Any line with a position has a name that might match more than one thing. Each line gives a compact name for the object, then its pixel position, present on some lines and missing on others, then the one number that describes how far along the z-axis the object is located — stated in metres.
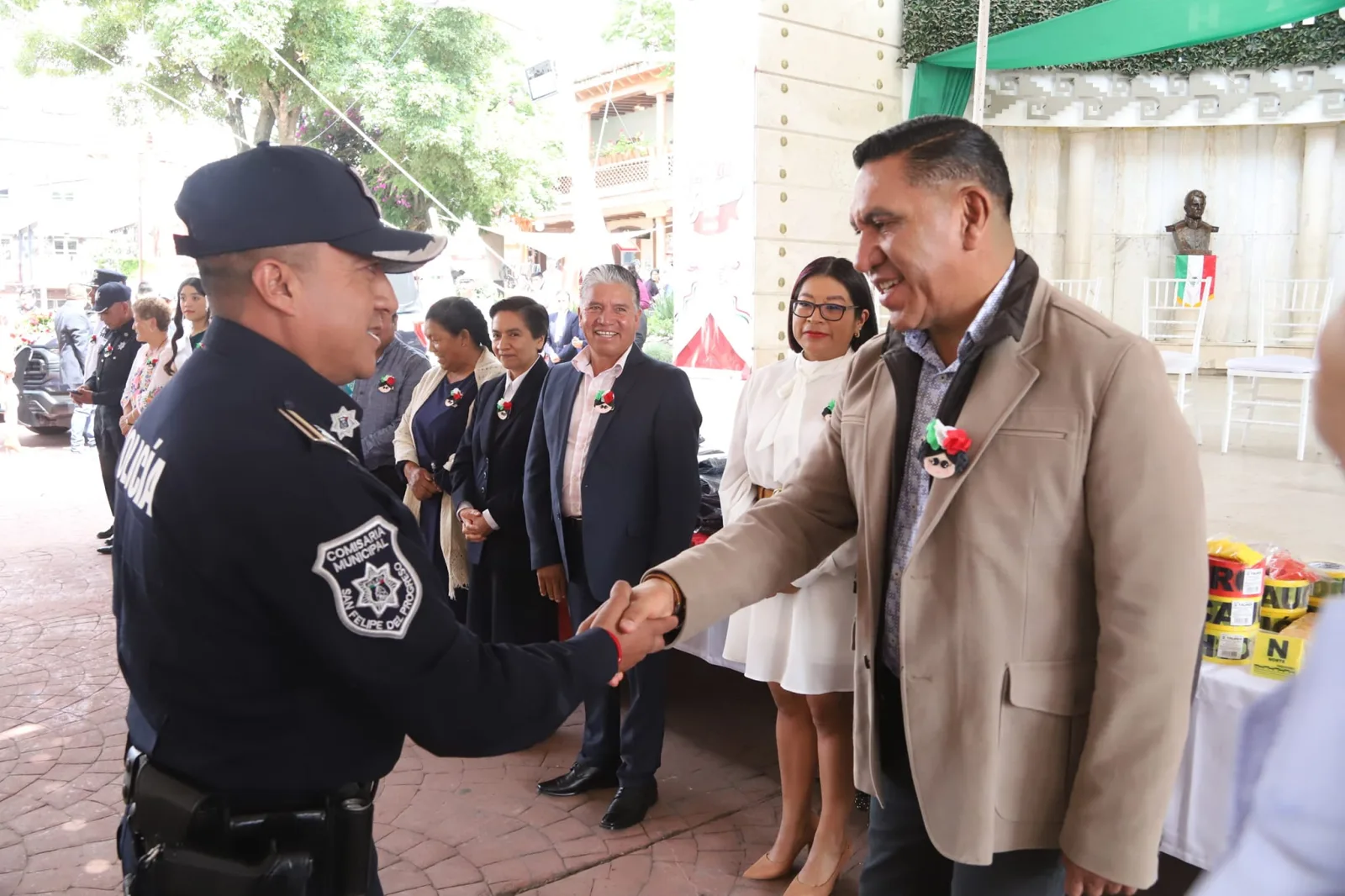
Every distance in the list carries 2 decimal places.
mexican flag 9.38
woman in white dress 2.93
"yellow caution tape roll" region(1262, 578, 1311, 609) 2.22
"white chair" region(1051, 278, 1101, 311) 9.78
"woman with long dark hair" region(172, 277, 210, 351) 6.57
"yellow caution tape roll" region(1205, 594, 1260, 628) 2.22
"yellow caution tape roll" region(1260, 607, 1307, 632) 2.24
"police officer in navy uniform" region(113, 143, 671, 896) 1.23
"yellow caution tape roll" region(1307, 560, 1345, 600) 2.28
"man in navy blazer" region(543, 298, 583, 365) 9.94
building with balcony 22.92
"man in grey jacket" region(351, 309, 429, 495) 5.10
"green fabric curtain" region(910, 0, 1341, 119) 6.34
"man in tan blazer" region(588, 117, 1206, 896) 1.48
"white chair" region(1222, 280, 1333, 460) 7.80
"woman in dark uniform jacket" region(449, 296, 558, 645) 4.26
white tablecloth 2.21
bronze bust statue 10.45
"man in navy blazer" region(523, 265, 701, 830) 3.55
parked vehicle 13.09
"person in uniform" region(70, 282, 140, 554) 7.38
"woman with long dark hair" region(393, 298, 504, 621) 4.66
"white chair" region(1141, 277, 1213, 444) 8.30
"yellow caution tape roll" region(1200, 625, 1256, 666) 2.25
